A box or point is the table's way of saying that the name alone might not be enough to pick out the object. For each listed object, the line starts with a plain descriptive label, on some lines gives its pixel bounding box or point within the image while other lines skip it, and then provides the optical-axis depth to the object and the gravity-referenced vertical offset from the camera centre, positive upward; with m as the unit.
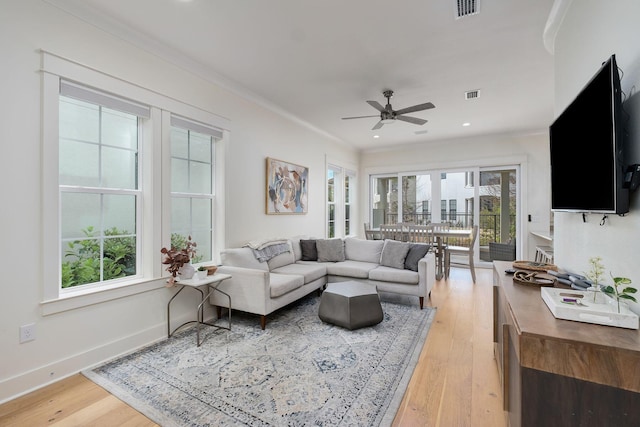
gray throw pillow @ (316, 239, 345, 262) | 4.39 -0.54
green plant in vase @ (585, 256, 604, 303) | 1.27 -0.30
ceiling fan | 3.34 +1.25
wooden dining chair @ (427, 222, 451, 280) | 4.81 -0.56
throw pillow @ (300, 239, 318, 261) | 4.44 -0.55
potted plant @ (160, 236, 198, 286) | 2.65 -0.43
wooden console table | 0.96 -0.56
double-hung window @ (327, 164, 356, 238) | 6.25 +0.30
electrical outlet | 1.96 -0.81
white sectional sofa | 3.01 -0.72
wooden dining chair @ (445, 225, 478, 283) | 4.78 -0.62
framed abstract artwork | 4.30 +0.44
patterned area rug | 1.73 -1.18
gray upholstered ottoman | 2.88 -0.95
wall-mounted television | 1.24 +0.34
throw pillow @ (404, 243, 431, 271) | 3.77 -0.54
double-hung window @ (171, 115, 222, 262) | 3.08 +0.36
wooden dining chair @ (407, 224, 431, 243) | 4.88 -0.33
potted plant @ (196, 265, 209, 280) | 2.81 -0.57
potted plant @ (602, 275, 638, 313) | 1.11 -0.31
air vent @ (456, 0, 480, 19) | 2.13 +1.57
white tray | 1.10 -0.39
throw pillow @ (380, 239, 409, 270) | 3.94 -0.55
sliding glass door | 5.93 +0.30
